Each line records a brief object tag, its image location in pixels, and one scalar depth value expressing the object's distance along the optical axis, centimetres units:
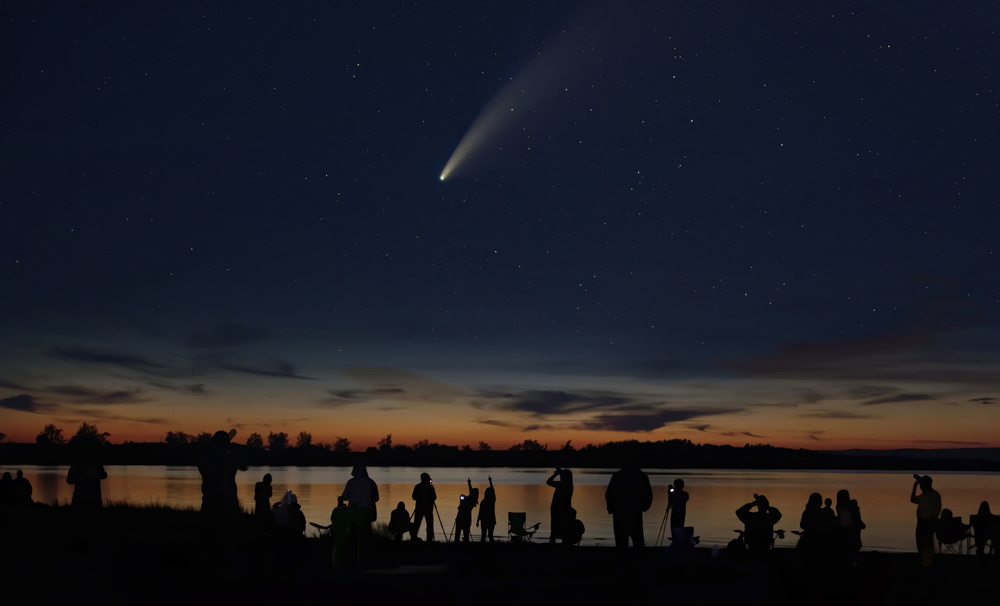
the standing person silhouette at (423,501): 2139
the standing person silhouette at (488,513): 2266
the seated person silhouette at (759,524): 1850
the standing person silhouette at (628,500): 1870
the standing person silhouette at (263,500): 2138
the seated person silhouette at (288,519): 1914
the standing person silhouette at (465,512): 2256
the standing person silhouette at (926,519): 1778
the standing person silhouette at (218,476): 1873
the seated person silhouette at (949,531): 2016
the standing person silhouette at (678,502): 1957
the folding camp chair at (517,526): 2108
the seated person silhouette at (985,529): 1852
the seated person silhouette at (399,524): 2122
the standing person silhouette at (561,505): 2102
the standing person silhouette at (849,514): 1848
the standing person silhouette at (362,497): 1636
